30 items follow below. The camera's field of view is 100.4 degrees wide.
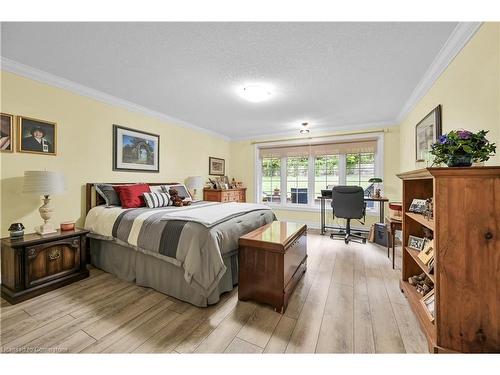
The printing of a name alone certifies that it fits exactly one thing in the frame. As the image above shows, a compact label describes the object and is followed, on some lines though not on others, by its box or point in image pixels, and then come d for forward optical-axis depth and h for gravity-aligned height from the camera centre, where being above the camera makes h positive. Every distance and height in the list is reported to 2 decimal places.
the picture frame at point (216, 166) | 5.11 +0.52
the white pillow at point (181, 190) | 3.54 -0.06
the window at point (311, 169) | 4.42 +0.41
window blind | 4.34 +0.86
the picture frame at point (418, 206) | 1.81 -0.17
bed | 1.79 -0.57
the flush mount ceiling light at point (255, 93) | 2.70 +1.27
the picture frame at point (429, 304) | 1.43 -0.87
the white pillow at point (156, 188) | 3.28 -0.02
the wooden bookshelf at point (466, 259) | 1.14 -0.41
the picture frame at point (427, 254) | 1.56 -0.52
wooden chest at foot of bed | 1.75 -0.70
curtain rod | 4.20 +1.14
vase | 1.20 +0.15
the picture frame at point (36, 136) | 2.24 +0.57
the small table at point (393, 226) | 2.57 -0.49
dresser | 4.67 -0.19
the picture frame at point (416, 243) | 1.86 -0.51
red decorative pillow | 2.82 -0.12
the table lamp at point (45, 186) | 2.04 +0.01
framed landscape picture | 3.19 +0.60
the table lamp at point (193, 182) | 4.23 +0.09
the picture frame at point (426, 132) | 2.26 +0.66
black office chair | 3.59 -0.30
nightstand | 1.89 -0.76
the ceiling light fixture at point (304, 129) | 4.43 +1.31
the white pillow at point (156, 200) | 2.92 -0.19
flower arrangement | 1.18 +0.22
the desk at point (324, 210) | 3.76 -0.48
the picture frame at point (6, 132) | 2.12 +0.56
